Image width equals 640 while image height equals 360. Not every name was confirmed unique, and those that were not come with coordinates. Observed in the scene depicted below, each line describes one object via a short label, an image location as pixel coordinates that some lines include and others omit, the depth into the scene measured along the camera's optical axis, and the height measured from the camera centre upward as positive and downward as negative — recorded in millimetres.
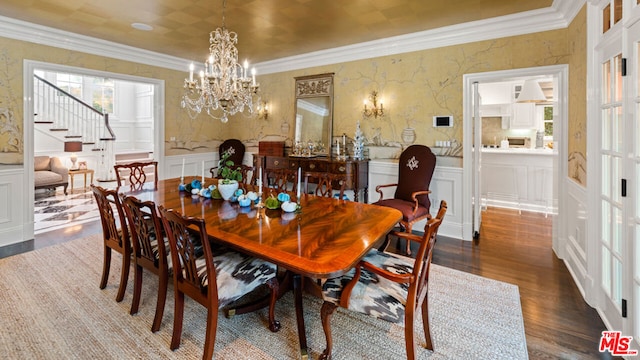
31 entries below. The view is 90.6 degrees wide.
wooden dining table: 1523 -333
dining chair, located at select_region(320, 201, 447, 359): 1569 -630
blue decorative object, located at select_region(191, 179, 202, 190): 3028 -92
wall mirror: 5051 +1026
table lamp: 7070 +619
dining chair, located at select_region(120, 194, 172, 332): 2016 -530
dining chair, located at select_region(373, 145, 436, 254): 3635 -93
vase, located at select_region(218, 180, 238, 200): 2693 -115
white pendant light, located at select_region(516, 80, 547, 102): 5359 +1428
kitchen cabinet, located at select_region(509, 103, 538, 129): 6215 +1193
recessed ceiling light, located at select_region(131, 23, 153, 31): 3783 +1814
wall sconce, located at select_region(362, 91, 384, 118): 4590 +989
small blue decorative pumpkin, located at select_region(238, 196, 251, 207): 2518 -203
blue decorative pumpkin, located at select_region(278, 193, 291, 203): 2494 -177
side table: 6969 +73
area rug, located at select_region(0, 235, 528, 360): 1917 -1033
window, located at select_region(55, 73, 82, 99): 7828 +2301
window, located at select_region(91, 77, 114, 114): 8406 +2170
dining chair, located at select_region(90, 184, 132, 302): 2348 -497
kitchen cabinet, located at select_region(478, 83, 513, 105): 6438 +1703
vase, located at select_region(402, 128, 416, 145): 4363 +554
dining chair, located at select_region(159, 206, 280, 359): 1699 -598
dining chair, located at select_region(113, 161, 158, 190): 3379 +28
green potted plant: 2697 -57
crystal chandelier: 2906 +876
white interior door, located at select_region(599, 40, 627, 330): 1987 -69
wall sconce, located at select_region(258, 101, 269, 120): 5879 +1214
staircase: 6891 +1244
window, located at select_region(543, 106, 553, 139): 6273 +1087
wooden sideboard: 4453 +127
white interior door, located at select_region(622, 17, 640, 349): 1745 -40
